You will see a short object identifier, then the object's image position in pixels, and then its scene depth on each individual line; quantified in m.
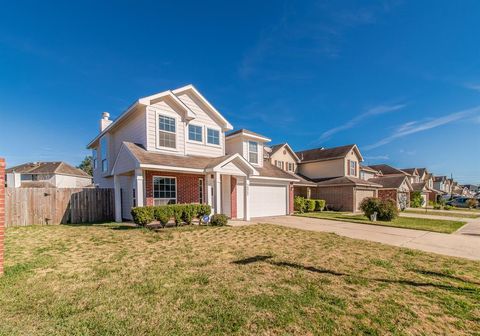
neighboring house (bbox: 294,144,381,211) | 23.56
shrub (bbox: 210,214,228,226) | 11.59
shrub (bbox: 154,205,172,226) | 10.12
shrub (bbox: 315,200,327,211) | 23.05
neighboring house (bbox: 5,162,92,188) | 41.91
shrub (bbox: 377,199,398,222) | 15.51
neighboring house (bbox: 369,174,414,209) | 26.96
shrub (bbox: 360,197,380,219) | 15.77
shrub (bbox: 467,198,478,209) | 27.84
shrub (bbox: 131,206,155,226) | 9.77
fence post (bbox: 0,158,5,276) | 4.61
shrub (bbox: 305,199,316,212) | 22.05
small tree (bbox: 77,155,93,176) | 73.32
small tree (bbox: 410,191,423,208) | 33.78
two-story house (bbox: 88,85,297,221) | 12.10
